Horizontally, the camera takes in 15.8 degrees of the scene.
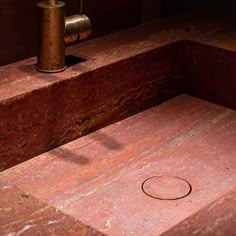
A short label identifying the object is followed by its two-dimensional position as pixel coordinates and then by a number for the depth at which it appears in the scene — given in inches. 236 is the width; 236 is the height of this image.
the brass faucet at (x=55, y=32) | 54.6
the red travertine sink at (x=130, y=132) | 49.6
